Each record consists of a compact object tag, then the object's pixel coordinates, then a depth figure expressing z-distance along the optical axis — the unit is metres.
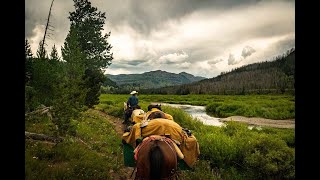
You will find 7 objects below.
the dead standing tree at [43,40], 11.99
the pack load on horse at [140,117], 8.36
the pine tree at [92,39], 17.64
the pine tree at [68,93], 7.04
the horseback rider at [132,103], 11.90
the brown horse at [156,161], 3.73
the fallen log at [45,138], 6.73
